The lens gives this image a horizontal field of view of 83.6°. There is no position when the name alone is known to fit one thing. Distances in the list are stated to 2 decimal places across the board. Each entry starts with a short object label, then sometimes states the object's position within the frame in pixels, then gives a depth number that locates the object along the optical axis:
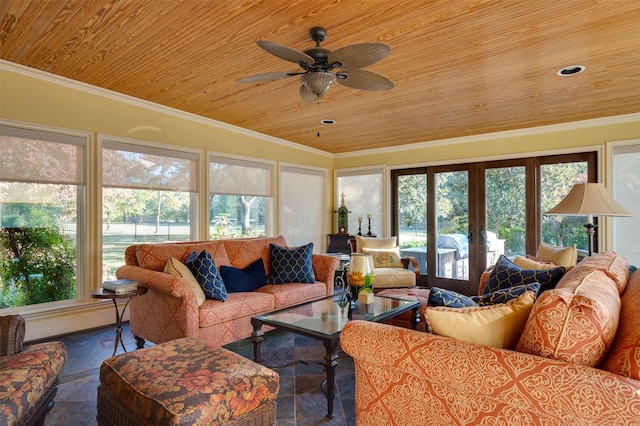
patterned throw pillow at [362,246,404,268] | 4.73
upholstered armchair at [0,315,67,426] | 1.43
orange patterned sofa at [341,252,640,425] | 1.04
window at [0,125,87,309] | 3.22
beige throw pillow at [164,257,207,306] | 2.92
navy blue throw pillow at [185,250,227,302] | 3.05
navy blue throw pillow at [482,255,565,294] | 2.11
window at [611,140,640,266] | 4.21
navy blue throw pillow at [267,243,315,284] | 3.83
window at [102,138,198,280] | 3.88
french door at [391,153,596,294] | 4.79
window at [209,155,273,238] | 4.89
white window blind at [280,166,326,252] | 5.88
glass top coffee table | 2.12
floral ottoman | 1.44
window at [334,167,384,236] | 6.27
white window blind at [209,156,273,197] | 4.88
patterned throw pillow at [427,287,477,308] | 1.59
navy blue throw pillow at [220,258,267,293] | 3.43
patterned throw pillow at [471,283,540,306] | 1.60
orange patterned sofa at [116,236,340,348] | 2.75
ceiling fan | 2.08
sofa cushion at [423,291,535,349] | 1.33
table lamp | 2.74
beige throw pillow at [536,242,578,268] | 2.94
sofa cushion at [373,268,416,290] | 4.33
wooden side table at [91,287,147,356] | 2.71
